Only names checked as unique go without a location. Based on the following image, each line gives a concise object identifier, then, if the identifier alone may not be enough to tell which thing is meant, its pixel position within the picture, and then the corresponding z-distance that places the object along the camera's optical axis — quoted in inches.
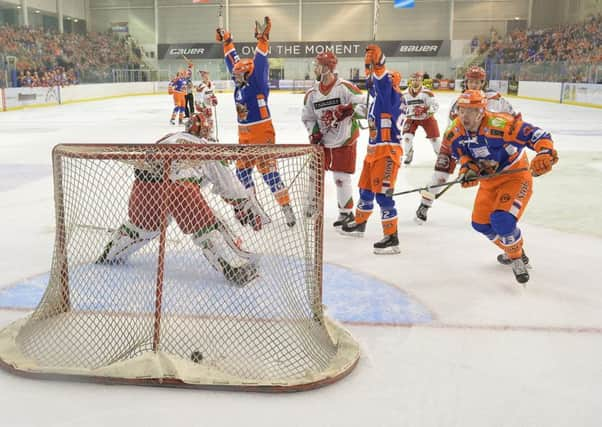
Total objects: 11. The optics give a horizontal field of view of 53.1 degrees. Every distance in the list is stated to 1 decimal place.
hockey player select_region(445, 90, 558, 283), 127.6
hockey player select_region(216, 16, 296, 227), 188.7
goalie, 113.6
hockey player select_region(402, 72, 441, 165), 293.1
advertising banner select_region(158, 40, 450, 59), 1197.7
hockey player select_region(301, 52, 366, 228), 174.4
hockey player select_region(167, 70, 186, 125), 523.8
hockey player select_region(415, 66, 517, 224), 191.0
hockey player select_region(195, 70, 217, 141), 421.4
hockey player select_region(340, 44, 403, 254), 159.8
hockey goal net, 95.1
